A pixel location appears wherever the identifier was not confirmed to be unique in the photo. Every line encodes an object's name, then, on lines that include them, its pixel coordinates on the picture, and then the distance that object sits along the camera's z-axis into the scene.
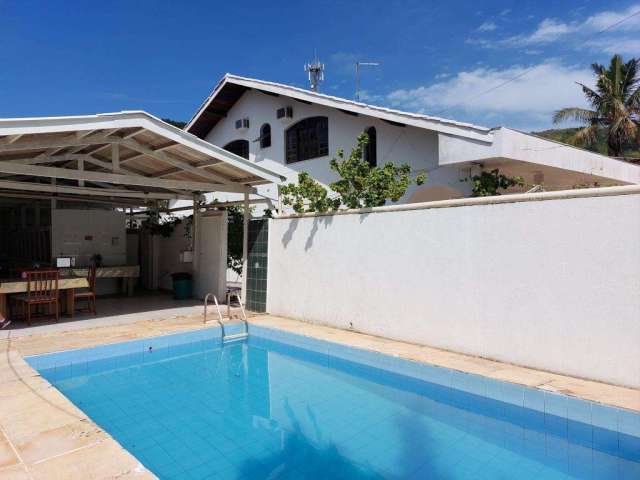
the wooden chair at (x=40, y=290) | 9.97
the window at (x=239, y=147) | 18.93
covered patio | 8.89
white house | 10.24
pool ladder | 9.85
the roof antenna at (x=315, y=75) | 19.72
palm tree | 27.67
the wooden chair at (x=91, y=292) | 11.18
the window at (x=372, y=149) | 13.52
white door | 13.20
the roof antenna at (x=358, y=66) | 15.84
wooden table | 9.84
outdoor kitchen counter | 13.04
